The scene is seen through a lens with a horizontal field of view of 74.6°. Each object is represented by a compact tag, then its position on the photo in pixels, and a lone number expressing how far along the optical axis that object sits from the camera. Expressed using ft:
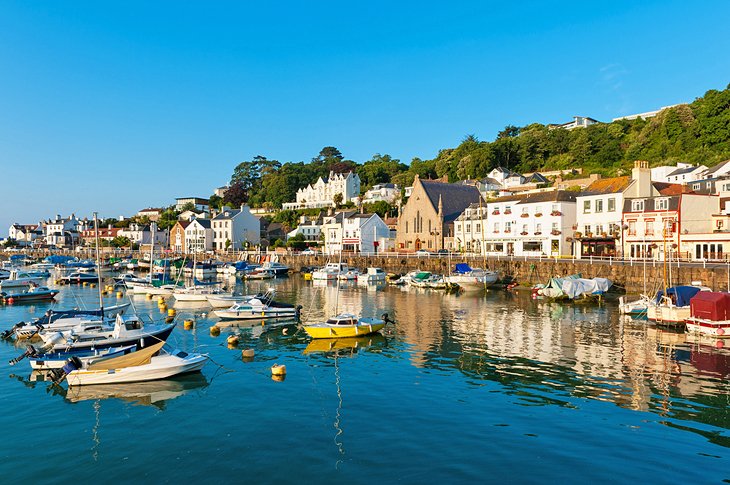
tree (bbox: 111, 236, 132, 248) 520.42
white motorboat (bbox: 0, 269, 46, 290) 224.12
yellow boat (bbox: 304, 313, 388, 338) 109.60
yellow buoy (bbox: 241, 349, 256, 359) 94.12
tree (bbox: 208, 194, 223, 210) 620.90
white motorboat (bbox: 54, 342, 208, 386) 76.90
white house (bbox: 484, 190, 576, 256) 241.76
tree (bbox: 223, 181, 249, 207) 601.21
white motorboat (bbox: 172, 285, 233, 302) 172.65
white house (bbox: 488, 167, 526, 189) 390.24
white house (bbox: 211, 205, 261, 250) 432.25
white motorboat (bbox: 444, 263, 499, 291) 205.46
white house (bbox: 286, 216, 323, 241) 429.79
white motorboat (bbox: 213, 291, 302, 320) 136.36
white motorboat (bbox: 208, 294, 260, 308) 156.87
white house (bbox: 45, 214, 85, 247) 581.53
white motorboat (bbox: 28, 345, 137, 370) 82.69
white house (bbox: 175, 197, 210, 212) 600.07
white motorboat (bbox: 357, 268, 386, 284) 244.63
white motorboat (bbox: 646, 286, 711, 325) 118.21
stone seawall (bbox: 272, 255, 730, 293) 163.84
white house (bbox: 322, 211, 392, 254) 351.25
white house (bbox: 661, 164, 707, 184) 269.64
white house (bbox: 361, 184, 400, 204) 477.81
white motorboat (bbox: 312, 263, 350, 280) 260.62
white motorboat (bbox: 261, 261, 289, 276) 297.82
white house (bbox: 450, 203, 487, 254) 286.05
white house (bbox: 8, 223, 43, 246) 637.14
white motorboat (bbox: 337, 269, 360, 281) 258.98
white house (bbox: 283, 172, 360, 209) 534.37
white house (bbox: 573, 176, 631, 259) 217.77
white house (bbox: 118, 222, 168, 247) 531.91
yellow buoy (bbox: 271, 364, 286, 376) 81.71
